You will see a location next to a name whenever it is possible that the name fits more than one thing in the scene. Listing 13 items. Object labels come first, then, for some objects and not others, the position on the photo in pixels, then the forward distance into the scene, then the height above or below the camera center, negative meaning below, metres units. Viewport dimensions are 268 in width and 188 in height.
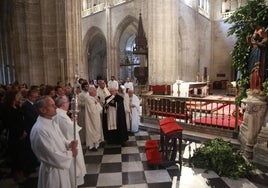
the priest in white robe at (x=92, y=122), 5.84 -1.06
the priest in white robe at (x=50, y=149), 2.57 -0.77
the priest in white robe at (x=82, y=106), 6.20 -0.73
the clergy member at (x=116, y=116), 6.14 -0.96
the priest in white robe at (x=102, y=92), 7.22 -0.40
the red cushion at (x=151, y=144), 5.09 -1.44
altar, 11.51 -0.61
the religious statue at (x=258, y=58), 5.02 +0.43
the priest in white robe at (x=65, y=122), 3.55 -0.65
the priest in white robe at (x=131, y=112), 7.39 -1.04
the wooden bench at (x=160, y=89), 12.39 -0.56
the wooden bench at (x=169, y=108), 7.52 -1.00
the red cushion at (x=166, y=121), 5.15 -0.94
